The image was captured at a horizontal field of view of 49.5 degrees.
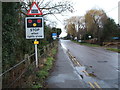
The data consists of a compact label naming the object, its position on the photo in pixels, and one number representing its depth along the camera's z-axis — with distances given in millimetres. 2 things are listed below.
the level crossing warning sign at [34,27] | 6297
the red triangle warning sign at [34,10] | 6066
